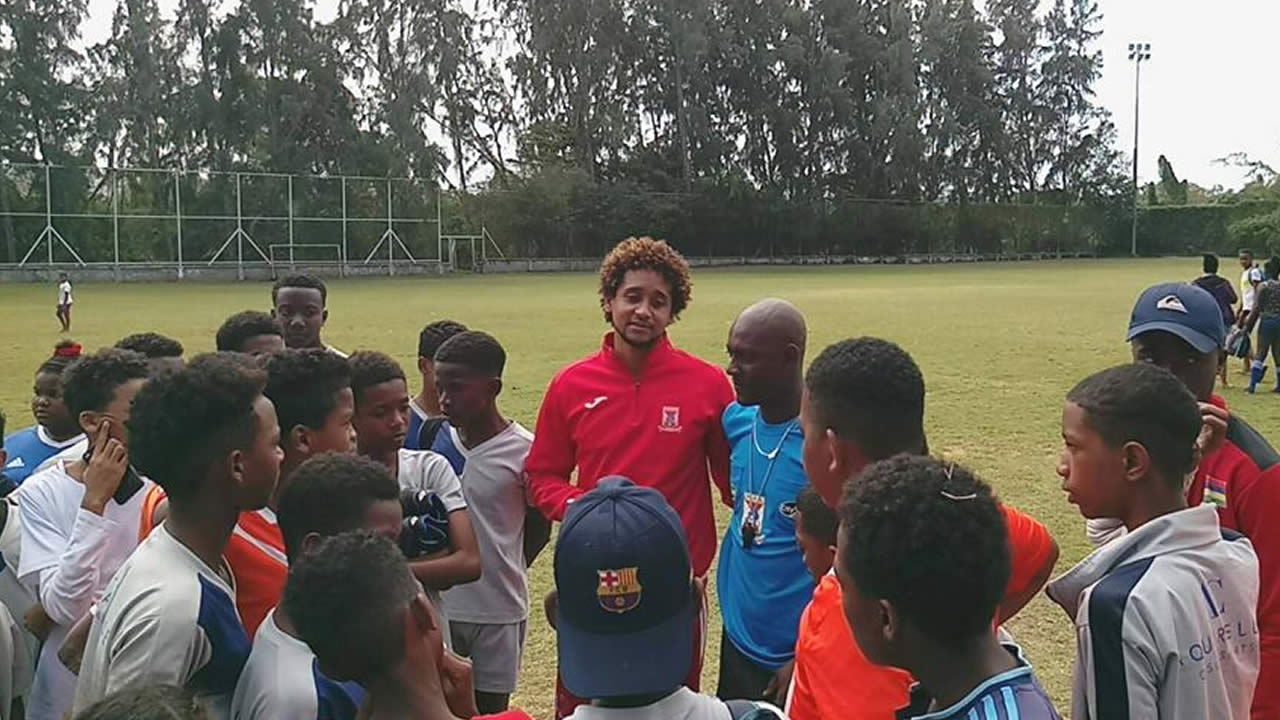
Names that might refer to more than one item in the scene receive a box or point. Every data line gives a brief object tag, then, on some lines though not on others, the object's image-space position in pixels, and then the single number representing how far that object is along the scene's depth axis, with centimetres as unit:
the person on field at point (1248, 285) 1570
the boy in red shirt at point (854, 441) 240
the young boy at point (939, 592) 186
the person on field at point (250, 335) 500
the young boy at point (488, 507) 386
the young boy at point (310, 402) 319
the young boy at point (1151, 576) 222
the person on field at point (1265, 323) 1405
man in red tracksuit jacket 391
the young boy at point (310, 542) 226
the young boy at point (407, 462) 325
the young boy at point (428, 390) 451
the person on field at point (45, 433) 443
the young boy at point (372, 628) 193
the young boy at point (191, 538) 225
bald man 338
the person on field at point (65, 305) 2248
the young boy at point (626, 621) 202
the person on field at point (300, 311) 600
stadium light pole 7869
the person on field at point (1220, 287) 1388
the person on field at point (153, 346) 456
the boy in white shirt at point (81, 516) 309
